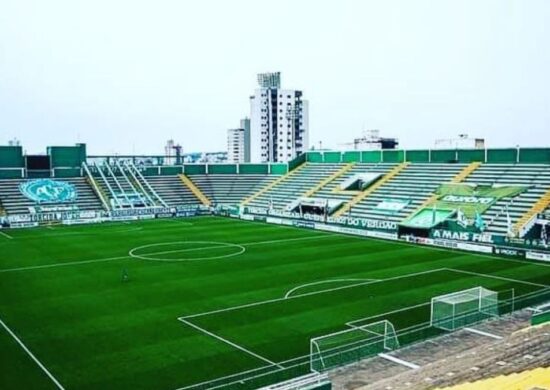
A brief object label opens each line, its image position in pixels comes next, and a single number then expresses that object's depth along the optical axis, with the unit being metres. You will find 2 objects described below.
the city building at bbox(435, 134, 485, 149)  64.66
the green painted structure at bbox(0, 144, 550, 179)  52.59
